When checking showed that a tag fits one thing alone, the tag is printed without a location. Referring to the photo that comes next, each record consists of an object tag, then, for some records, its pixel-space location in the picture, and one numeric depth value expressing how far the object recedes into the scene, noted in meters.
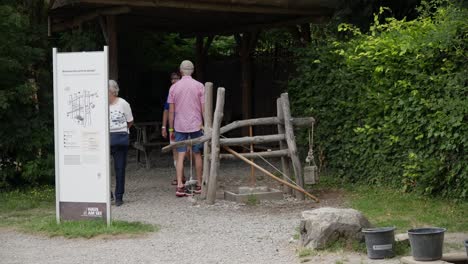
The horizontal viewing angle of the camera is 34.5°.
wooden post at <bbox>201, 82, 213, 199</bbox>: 10.51
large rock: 6.96
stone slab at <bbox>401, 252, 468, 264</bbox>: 6.34
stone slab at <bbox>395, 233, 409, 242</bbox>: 6.93
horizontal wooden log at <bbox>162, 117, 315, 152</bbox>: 10.41
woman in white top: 10.07
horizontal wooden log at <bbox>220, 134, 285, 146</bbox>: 10.27
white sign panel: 8.50
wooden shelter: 13.51
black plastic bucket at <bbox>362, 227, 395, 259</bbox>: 6.57
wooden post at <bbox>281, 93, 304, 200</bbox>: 10.29
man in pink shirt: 10.85
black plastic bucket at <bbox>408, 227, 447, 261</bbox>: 6.18
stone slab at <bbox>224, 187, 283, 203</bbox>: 10.41
